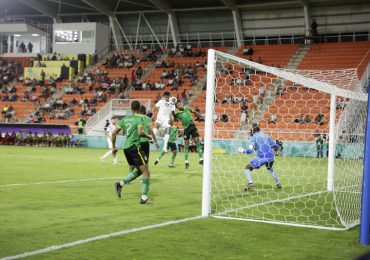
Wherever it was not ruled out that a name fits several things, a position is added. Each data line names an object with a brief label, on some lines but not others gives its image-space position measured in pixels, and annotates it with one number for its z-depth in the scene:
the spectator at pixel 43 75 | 44.31
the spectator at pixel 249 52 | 39.52
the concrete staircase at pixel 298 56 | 37.78
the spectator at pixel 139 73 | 40.98
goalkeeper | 11.80
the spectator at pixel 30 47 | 49.53
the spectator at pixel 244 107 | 23.47
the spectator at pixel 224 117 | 22.23
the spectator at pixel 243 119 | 24.66
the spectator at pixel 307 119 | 23.70
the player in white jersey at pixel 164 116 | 17.98
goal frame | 8.34
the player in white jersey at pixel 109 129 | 20.72
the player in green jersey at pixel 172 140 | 18.59
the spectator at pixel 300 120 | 24.17
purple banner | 35.91
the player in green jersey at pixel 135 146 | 9.48
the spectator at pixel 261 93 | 20.95
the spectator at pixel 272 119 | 23.20
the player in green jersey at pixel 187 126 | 17.16
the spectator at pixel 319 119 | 22.29
